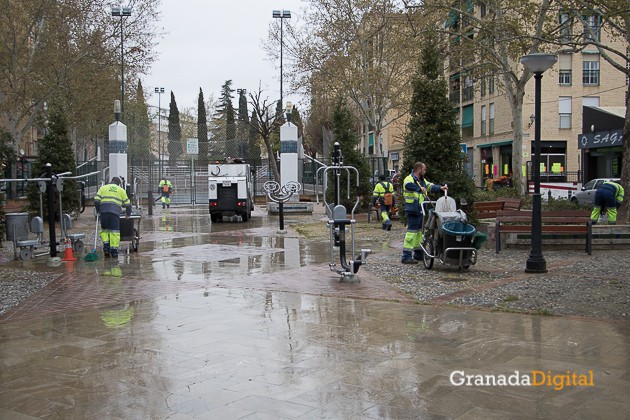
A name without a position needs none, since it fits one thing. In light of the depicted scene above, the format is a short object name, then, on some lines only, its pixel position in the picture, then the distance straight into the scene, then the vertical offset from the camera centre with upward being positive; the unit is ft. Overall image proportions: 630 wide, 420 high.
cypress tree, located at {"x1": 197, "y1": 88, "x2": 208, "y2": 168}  127.85 +9.19
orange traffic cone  43.08 -4.18
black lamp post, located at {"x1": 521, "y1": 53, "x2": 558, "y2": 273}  34.63 -1.50
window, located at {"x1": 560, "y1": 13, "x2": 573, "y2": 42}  56.22 +14.21
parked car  98.22 -1.33
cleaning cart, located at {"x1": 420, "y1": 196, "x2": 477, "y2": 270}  35.14 -2.76
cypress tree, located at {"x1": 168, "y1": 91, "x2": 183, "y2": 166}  128.16 +9.31
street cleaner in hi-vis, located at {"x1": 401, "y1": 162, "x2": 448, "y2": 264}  37.99 -0.91
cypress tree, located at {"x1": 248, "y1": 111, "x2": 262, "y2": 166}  123.56 +8.84
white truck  76.33 -0.72
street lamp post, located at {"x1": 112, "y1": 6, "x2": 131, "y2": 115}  98.12 +26.92
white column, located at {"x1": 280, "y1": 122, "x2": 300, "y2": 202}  92.32 +5.11
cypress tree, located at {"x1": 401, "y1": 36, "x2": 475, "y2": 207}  50.75 +3.89
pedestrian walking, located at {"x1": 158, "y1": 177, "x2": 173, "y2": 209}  108.47 -0.24
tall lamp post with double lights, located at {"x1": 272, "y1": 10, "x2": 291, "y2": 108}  121.75 +32.72
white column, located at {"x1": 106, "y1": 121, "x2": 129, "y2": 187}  76.64 +5.02
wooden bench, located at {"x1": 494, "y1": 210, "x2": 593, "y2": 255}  43.27 -2.64
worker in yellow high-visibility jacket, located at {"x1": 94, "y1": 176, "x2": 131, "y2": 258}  43.37 -1.31
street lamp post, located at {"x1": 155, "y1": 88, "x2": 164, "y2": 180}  127.03 +8.48
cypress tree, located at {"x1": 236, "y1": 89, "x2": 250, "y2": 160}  124.26 +9.95
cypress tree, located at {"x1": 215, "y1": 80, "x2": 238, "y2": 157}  123.95 +10.40
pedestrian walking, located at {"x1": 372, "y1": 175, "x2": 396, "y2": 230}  63.36 -1.10
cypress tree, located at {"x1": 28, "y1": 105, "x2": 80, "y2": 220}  74.23 +3.79
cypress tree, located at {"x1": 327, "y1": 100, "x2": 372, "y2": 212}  84.41 +4.49
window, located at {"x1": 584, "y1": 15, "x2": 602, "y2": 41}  57.26 +13.68
